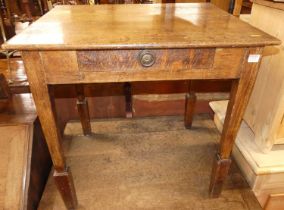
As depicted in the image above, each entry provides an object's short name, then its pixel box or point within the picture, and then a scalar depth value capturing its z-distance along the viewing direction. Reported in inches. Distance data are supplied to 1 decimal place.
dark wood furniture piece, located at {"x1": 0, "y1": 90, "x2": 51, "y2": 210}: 34.8
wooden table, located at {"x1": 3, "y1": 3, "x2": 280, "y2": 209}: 24.1
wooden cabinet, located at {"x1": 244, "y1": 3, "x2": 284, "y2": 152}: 34.8
